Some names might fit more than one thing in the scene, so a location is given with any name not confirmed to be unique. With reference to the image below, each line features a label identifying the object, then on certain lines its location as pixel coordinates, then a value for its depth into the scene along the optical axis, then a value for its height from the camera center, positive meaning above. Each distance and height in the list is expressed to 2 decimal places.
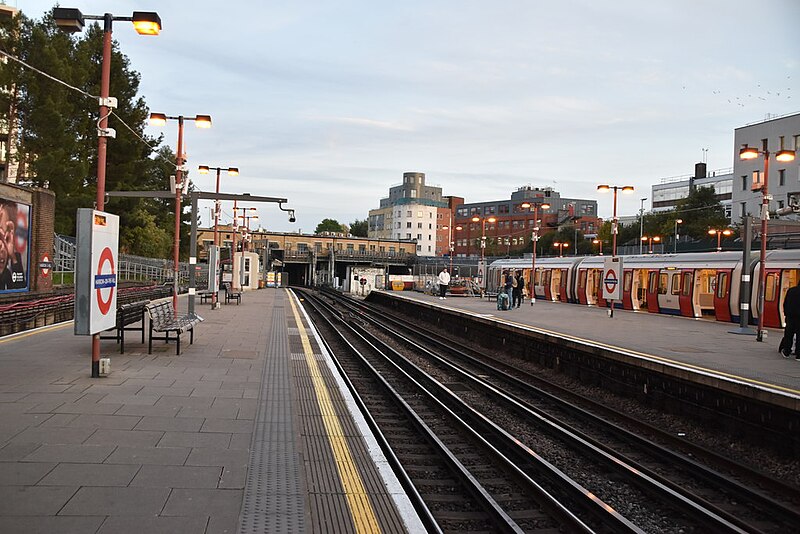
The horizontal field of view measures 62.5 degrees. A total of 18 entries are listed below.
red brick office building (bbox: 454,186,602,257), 116.00 +8.77
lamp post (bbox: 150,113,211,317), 20.80 +3.39
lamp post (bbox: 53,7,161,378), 10.42 +3.66
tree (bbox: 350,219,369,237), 191.77 +10.17
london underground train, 22.34 -0.47
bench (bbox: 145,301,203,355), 13.70 -1.39
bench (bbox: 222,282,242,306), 34.85 -1.87
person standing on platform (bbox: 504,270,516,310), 30.68 -0.92
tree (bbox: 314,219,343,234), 196.75 +10.82
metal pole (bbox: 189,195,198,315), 20.91 +0.00
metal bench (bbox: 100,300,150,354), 13.50 -1.26
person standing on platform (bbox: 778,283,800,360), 13.66 -0.90
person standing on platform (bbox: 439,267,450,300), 41.71 -0.99
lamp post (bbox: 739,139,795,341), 18.62 +2.32
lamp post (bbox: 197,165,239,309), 29.60 +4.19
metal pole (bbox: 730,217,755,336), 19.53 -0.39
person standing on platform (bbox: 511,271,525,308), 33.47 -1.09
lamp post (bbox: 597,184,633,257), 28.80 +3.78
